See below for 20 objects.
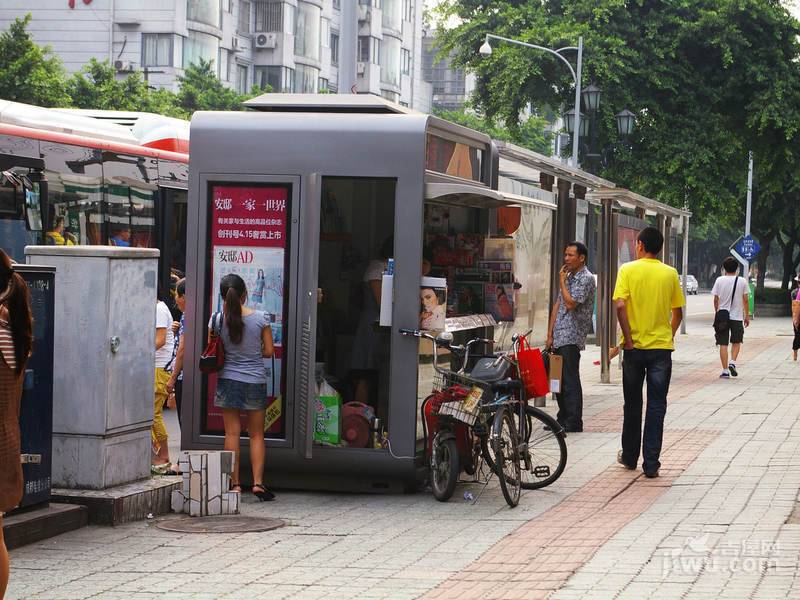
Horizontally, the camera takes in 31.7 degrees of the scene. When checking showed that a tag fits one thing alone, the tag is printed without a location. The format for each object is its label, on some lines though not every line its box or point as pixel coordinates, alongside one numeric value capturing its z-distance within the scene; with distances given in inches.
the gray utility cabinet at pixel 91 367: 335.0
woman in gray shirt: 365.7
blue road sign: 1726.1
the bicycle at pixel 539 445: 390.6
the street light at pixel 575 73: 1275.8
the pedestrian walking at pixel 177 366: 411.2
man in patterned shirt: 514.9
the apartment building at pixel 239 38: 2476.6
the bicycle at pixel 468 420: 368.2
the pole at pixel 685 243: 1218.6
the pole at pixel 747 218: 1882.1
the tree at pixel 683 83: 1354.6
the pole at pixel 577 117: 1271.4
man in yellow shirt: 413.7
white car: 3164.4
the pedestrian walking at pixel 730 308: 791.1
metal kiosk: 378.6
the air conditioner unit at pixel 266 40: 2864.2
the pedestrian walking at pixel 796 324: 945.4
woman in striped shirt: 217.5
